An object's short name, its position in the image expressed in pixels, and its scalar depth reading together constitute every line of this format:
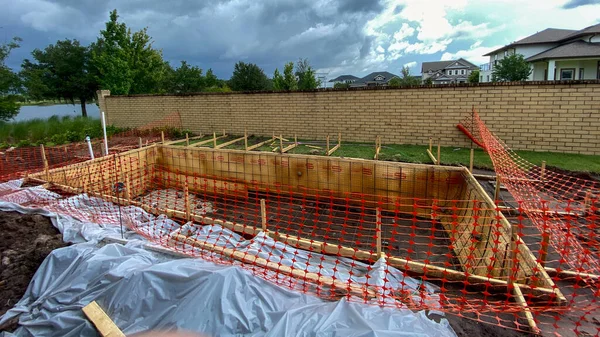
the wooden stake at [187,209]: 5.14
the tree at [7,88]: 18.39
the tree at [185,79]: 35.72
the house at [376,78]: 71.75
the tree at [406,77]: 47.58
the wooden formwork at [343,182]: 3.51
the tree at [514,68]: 30.78
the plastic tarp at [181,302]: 2.63
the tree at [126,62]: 19.14
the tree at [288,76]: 24.89
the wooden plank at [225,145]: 10.04
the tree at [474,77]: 44.78
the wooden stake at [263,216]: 4.47
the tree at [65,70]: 25.73
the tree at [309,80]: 26.30
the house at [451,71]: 65.38
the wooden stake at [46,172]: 6.97
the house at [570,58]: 26.38
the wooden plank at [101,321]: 2.66
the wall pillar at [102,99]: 17.27
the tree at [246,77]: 34.97
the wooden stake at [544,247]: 2.99
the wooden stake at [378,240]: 3.69
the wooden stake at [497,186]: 4.57
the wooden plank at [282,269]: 3.15
